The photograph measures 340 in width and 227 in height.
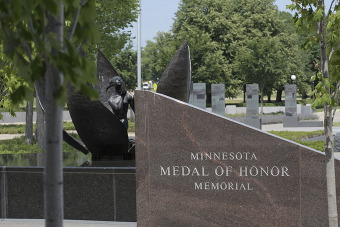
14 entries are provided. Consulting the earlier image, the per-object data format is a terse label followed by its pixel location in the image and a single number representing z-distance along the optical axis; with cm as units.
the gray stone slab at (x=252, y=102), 3746
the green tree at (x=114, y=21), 2734
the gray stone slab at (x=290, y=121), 3862
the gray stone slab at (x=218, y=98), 3706
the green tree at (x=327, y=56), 839
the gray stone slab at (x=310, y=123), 3825
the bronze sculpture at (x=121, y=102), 1175
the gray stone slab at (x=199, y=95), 3638
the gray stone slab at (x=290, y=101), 3888
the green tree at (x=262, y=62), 5631
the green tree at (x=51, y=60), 398
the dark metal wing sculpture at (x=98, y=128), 1060
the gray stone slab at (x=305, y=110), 4747
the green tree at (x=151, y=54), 7180
